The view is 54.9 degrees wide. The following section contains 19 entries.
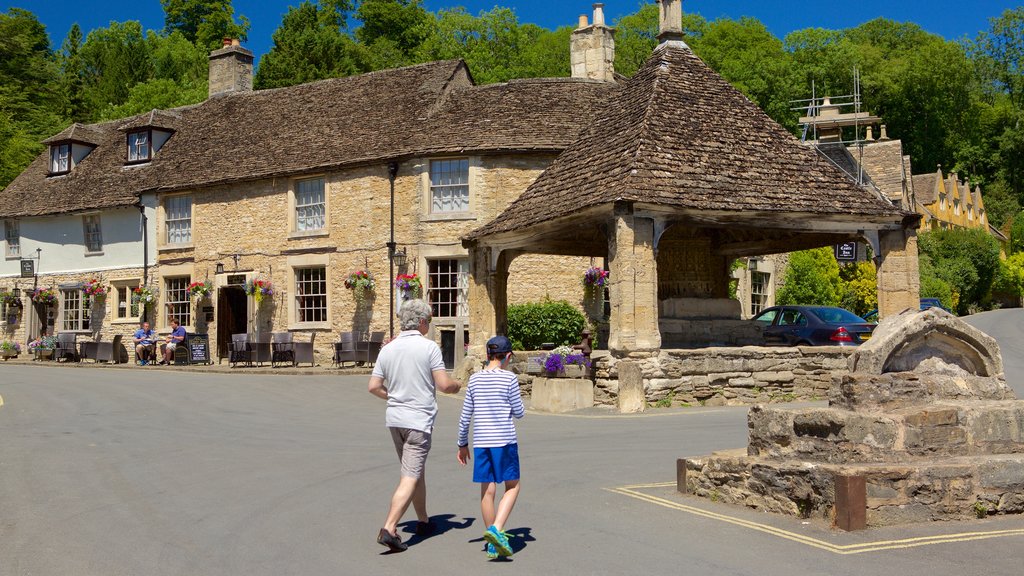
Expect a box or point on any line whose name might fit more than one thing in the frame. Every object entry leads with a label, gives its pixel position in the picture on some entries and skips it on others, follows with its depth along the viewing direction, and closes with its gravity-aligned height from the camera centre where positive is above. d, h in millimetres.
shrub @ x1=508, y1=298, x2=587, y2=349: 23891 -114
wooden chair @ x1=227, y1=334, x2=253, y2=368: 25562 -742
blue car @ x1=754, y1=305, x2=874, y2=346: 20344 -206
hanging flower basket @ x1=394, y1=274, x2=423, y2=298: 25016 +975
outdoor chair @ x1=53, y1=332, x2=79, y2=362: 30438 -702
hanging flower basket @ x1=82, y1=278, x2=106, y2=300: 31344 +1178
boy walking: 6180 -689
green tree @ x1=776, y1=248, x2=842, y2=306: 31797 +1135
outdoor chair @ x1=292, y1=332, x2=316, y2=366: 25484 -737
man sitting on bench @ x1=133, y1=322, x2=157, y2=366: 28484 -594
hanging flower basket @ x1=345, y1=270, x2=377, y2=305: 25750 +1016
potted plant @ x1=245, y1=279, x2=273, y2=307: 27438 +978
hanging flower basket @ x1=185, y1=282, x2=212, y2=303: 28594 +1015
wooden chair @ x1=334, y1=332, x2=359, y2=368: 24281 -720
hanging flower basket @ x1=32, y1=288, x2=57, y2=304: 32688 +1016
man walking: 6359 -445
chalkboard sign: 27938 -672
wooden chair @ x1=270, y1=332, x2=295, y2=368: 25250 -653
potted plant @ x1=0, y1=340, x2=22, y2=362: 32719 -763
